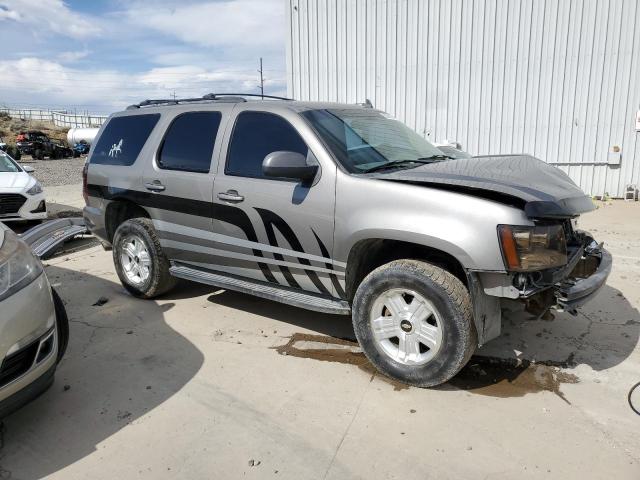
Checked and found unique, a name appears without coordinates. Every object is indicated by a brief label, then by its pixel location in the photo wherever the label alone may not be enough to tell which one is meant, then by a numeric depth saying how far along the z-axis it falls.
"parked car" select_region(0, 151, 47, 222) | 9.02
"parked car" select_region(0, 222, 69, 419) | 2.61
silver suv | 2.97
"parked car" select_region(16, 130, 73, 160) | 31.03
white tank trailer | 35.41
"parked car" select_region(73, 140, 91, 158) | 34.31
